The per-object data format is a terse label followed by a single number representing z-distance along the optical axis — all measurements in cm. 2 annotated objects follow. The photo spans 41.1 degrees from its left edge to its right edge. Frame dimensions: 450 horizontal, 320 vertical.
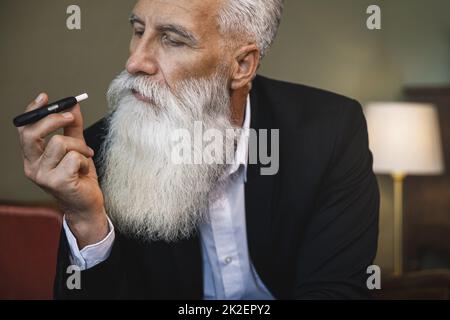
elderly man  113
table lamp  198
